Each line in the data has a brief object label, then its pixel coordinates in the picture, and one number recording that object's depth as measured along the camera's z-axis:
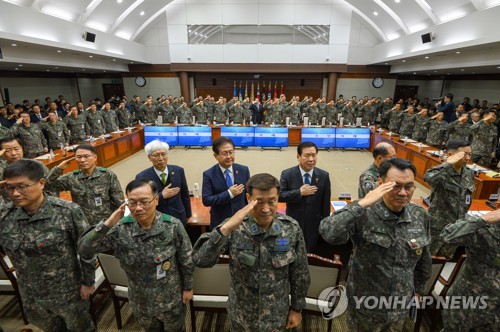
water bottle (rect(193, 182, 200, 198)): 3.76
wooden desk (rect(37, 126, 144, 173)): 5.79
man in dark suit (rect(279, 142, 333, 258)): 2.62
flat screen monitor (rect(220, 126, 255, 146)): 9.35
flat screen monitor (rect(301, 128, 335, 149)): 9.34
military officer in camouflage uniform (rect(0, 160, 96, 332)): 1.74
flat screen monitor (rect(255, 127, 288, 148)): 9.34
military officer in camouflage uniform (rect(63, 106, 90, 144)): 7.46
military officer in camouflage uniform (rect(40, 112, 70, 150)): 6.55
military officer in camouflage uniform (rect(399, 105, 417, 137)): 8.39
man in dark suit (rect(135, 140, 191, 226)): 2.63
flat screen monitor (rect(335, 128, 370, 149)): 9.26
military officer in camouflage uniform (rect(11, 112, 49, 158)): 5.84
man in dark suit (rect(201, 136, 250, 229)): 2.60
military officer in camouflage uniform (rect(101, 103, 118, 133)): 8.82
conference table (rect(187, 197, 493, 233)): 3.10
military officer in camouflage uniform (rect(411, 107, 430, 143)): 7.71
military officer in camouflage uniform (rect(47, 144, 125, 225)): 2.77
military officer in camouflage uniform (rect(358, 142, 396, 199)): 2.50
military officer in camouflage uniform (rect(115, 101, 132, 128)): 9.99
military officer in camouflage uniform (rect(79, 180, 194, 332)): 1.66
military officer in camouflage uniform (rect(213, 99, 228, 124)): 10.83
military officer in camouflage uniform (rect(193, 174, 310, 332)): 1.47
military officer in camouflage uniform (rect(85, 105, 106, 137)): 8.07
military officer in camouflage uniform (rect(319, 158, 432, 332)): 1.59
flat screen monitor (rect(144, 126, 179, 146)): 9.55
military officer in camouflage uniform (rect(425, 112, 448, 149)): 6.77
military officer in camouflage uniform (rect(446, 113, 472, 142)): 6.00
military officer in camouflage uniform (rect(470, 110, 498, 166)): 5.59
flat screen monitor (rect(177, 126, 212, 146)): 9.51
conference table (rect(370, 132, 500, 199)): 4.47
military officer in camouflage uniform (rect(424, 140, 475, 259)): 2.74
